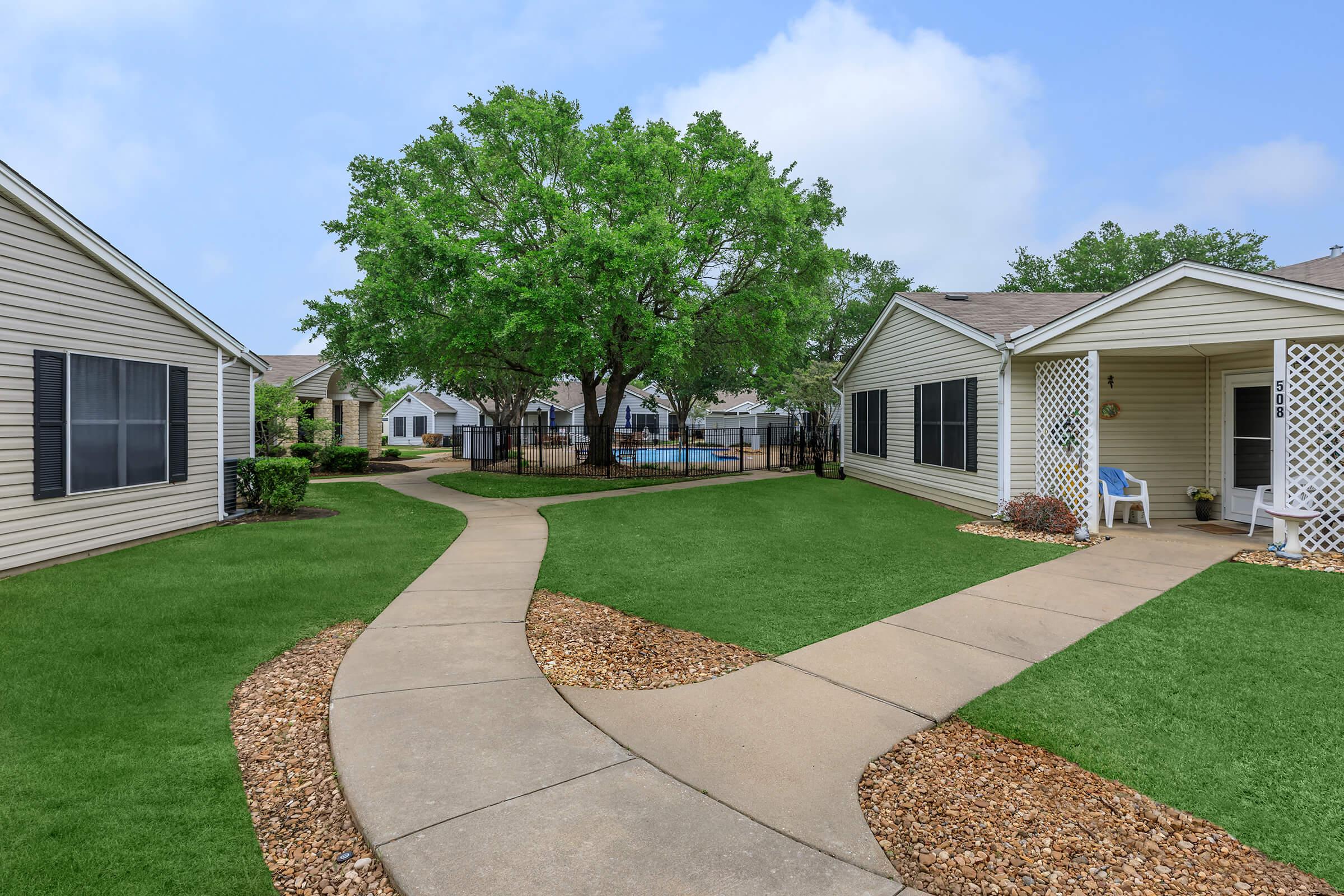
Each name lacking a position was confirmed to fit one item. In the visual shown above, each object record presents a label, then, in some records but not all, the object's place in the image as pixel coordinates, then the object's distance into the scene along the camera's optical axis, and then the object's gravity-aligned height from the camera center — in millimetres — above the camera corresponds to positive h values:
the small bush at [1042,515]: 9500 -1110
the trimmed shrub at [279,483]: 11031 -750
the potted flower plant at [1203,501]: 10281 -952
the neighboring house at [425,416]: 46688 +1888
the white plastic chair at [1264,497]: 8708 -801
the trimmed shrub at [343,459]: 21625 -627
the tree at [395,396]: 39588 +2824
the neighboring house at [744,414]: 47031 +2089
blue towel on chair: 10023 -559
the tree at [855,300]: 35188 +8098
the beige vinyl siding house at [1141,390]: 7875 +842
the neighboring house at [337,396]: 24172 +1810
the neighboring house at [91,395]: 6914 +573
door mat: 9430 -1307
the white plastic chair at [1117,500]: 9742 -888
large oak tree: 14898 +4878
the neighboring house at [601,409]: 45438 +2439
